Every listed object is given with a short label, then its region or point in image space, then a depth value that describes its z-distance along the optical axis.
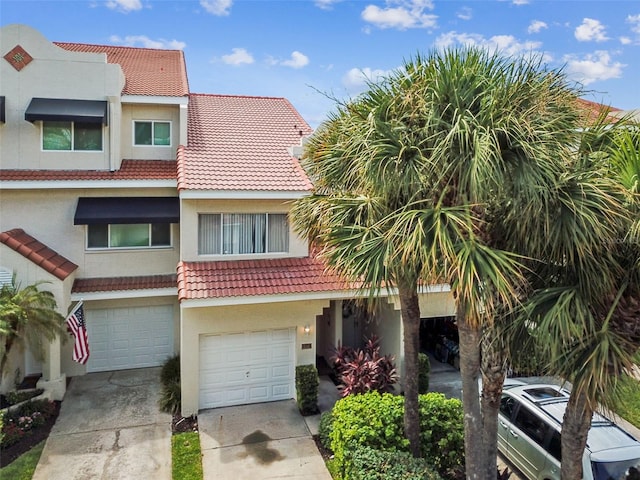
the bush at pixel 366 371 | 13.54
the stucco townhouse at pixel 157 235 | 13.95
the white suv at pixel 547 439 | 9.20
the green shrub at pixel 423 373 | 14.87
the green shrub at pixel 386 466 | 8.88
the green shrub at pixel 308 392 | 13.77
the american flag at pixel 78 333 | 13.62
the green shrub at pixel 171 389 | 13.91
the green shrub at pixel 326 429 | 11.96
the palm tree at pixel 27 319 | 12.25
